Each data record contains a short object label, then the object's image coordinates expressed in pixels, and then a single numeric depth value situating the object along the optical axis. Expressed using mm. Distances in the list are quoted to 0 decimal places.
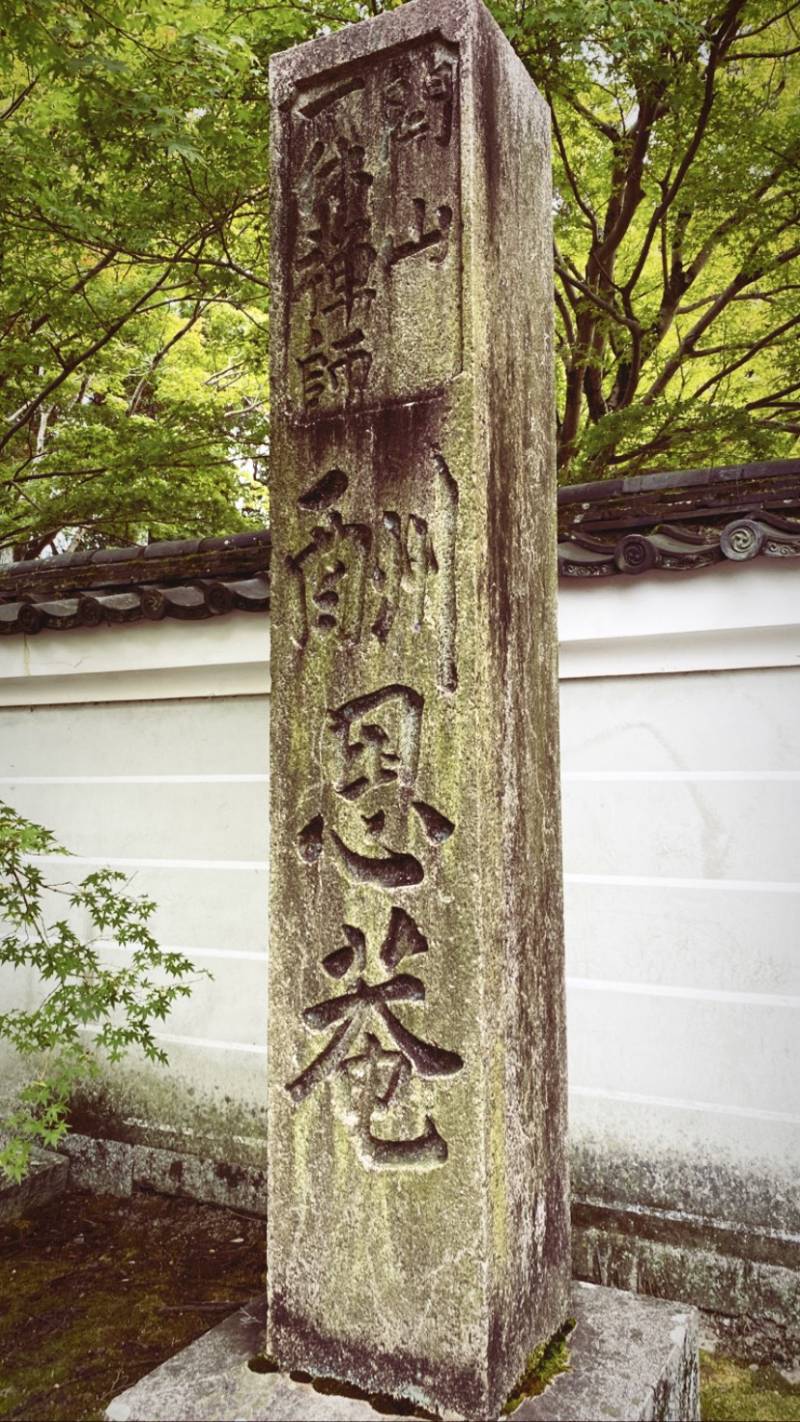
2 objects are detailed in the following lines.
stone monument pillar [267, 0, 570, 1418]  2701
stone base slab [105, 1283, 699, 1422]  2662
